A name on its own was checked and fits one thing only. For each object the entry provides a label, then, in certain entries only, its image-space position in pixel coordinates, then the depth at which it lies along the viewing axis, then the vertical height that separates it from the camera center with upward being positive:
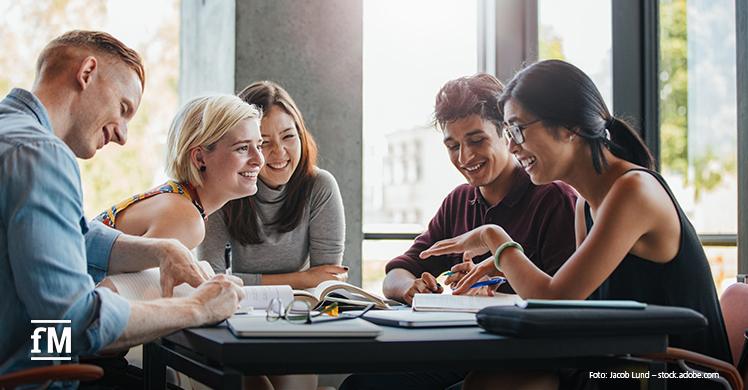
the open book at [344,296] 2.15 -0.23
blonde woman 2.77 +0.18
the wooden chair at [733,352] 1.76 -0.32
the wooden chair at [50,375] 1.44 -0.28
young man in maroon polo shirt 2.71 +0.04
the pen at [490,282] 2.31 -0.20
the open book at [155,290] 2.05 -0.20
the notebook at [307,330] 1.38 -0.20
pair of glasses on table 1.56 -0.20
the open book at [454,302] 1.96 -0.23
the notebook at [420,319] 1.60 -0.22
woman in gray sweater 3.25 -0.04
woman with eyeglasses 2.08 -0.03
